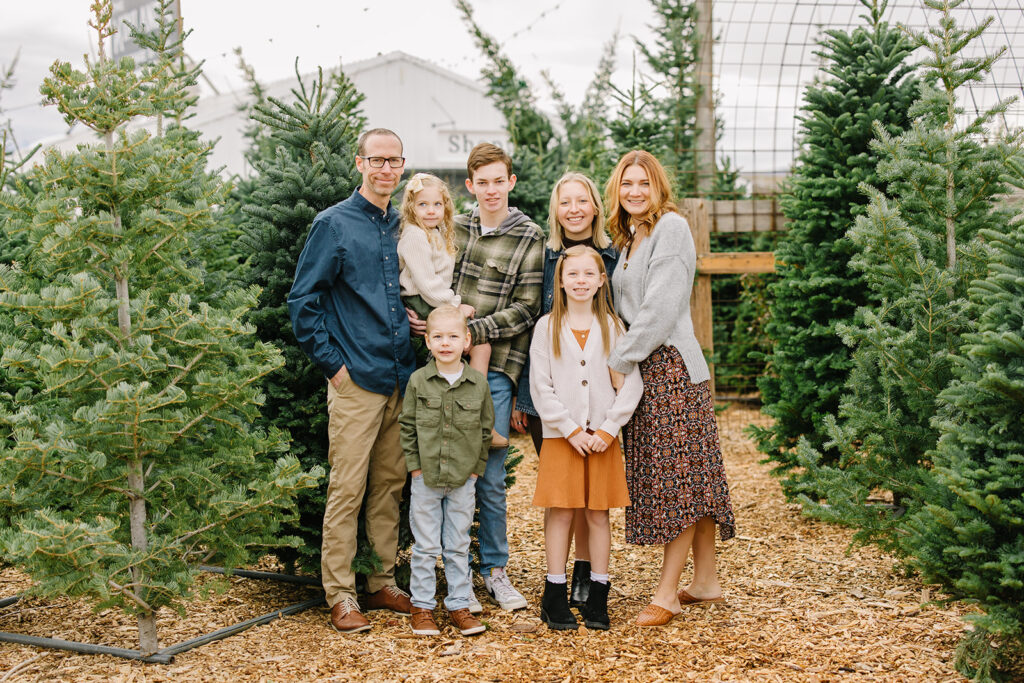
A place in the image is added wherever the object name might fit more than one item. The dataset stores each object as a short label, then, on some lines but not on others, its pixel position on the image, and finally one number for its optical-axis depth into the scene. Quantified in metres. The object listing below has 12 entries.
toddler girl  4.09
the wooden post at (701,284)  7.23
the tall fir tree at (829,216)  5.72
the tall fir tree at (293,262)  4.25
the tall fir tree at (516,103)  10.77
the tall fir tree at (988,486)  3.05
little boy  3.93
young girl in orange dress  3.97
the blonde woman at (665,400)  3.98
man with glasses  3.93
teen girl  4.14
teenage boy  4.20
